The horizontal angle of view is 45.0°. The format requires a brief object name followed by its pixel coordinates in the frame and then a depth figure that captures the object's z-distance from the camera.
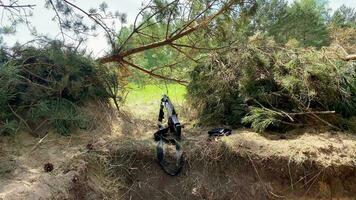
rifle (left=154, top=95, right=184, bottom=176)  4.26
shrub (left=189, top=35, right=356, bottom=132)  4.72
